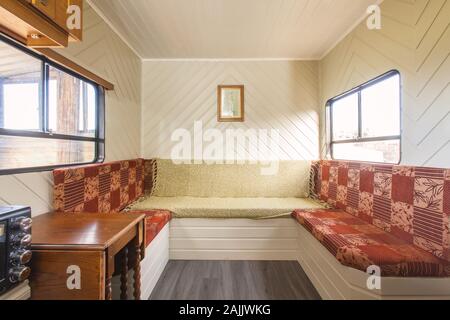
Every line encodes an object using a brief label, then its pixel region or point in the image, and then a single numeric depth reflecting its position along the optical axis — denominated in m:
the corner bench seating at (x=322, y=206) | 1.35
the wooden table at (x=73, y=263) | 0.96
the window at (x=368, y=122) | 1.88
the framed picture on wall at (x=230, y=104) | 3.18
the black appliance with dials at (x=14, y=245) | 0.82
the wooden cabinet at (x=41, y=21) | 1.02
